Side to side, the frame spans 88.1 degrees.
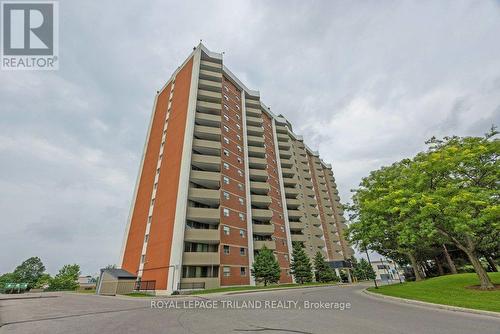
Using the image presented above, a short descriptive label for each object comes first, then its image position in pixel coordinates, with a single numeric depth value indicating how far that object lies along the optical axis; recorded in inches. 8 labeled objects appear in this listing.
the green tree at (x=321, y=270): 1967.3
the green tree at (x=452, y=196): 645.3
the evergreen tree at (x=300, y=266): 1716.3
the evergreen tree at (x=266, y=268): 1439.3
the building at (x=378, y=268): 4571.9
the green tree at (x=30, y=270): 3743.6
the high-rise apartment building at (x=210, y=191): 1358.3
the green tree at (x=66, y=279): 2773.1
